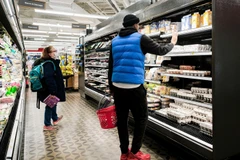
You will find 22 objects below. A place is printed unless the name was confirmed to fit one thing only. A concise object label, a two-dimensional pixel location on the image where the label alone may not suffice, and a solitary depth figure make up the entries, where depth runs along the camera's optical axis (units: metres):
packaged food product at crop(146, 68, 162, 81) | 3.59
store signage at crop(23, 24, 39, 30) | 10.61
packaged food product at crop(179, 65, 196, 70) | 2.97
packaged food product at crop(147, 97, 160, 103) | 3.50
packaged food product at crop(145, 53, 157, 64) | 3.72
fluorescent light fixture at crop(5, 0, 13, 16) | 2.68
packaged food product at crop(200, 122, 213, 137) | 2.38
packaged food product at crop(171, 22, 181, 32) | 2.82
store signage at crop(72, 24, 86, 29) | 10.84
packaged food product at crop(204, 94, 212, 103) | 2.56
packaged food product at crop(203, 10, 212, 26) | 2.52
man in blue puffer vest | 2.42
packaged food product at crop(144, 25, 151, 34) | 3.64
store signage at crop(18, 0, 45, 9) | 5.64
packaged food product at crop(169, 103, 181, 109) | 3.19
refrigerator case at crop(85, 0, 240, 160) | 2.17
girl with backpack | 3.96
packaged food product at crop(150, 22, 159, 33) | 3.49
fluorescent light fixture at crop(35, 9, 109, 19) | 7.98
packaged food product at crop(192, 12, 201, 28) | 2.73
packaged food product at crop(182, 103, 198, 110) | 2.96
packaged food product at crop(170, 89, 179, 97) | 3.18
